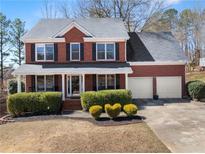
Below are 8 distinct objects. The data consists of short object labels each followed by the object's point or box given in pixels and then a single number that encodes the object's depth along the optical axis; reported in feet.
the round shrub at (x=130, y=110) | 28.68
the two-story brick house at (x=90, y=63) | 40.17
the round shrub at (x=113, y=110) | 28.46
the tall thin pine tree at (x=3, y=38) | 65.07
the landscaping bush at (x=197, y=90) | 38.20
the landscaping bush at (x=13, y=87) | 49.25
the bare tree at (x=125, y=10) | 61.98
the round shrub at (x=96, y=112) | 28.81
